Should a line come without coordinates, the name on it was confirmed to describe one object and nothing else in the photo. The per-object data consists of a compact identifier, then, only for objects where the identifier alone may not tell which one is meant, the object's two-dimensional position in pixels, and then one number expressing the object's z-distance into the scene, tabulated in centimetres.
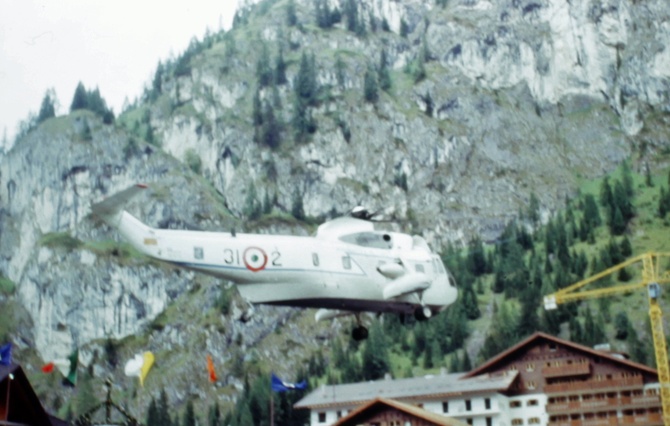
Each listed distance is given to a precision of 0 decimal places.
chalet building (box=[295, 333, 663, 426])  10944
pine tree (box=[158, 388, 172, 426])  17388
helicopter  3991
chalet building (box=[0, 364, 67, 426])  4238
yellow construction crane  11325
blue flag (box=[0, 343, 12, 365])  5486
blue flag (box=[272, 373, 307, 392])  7859
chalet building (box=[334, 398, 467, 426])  9488
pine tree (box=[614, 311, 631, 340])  17100
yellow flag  7294
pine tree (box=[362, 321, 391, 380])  17462
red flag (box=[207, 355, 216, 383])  8341
